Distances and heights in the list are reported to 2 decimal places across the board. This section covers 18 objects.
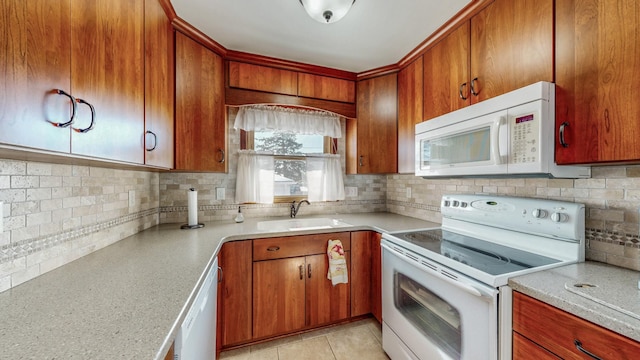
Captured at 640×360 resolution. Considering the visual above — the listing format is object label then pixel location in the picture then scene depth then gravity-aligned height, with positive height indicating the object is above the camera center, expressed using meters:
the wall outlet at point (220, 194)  2.20 -0.14
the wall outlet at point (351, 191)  2.63 -0.14
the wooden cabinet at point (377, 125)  2.22 +0.51
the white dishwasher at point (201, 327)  0.77 -0.59
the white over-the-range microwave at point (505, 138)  1.05 +0.21
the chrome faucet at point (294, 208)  2.37 -0.31
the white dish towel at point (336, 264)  1.86 -0.68
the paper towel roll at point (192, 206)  1.88 -0.22
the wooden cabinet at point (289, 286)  1.67 -0.83
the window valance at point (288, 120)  2.24 +0.58
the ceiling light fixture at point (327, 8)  1.23 +0.91
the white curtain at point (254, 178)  2.25 +0.00
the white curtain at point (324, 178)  2.49 +0.00
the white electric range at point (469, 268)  1.00 -0.45
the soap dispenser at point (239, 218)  2.09 -0.35
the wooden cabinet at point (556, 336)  0.69 -0.52
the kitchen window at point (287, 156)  2.26 +0.23
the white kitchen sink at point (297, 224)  1.96 -0.42
